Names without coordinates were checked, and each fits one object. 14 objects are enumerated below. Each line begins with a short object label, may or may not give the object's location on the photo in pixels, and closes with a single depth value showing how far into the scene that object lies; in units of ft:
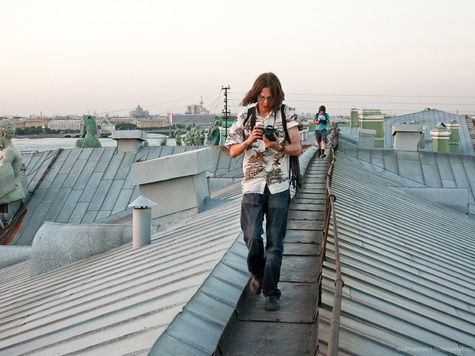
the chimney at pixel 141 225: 25.08
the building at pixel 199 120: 379.35
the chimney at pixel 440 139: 94.48
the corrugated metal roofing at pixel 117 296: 12.78
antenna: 152.40
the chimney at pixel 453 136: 103.50
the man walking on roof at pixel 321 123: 46.88
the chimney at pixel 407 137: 65.16
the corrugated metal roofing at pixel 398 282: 13.16
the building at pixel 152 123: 383.69
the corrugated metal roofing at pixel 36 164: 68.96
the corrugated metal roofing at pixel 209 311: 11.38
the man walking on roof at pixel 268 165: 13.57
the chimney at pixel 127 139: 73.46
